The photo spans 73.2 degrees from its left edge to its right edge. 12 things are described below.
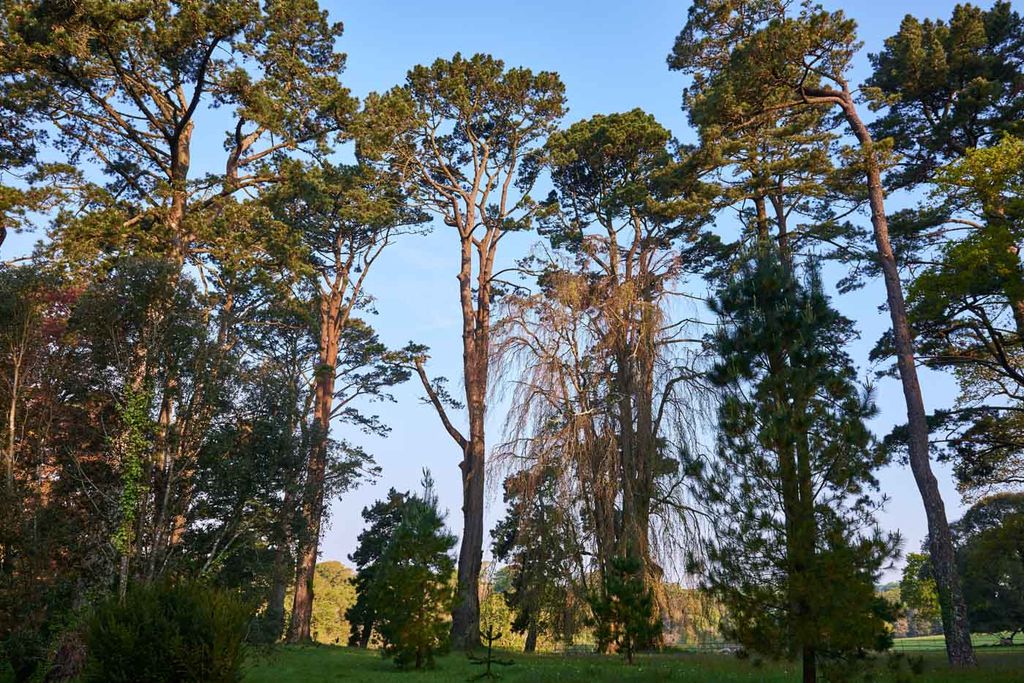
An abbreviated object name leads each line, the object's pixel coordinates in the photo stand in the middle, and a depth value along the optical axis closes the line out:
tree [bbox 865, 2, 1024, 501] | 18.16
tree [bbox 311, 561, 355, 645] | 62.69
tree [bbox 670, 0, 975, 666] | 17.06
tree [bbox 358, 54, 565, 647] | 25.70
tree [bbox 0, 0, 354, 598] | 17.20
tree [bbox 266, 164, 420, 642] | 24.10
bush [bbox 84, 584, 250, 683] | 10.34
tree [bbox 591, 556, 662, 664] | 16.73
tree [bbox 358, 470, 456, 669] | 17.27
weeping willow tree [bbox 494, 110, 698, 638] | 18.36
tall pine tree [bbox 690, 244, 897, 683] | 8.77
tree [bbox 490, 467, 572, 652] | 18.61
